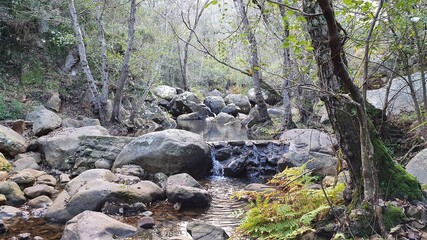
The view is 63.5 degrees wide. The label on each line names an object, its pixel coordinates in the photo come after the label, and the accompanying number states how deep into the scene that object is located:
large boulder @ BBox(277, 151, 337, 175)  6.64
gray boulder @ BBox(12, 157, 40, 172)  7.62
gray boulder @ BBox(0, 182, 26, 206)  5.91
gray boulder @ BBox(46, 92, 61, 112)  12.74
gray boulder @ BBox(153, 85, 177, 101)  24.32
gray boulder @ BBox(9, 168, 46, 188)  6.51
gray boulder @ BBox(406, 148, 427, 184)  4.47
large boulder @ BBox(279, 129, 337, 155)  7.47
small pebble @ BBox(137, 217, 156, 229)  5.05
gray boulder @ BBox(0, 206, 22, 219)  5.35
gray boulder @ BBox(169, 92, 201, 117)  22.45
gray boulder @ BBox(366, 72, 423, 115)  7.43
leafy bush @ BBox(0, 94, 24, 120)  10.81
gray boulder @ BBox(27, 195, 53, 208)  5.89
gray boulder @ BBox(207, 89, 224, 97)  29.51
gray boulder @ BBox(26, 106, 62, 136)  9.74
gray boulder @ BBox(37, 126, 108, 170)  8.45
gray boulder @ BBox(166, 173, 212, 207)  5.93
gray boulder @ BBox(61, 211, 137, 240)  4.30
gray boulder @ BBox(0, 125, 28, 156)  8.12
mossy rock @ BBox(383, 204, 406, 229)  3.10
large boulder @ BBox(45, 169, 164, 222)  5.43
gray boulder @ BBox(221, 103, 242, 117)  23.36
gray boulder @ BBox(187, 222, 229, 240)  4.24
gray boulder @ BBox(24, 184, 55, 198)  6.23
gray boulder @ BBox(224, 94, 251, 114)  24.84
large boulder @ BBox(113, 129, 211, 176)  7.80
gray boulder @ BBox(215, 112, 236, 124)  20.92
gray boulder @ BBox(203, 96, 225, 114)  24.22
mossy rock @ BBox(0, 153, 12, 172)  7.13
